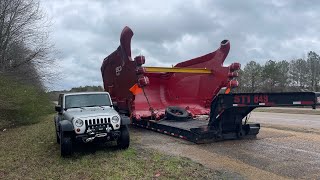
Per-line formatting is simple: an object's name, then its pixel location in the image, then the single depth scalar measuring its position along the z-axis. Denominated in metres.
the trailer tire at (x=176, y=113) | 7.95
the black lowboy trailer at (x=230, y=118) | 5.71
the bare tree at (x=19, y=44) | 15.82
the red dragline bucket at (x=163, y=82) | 8.12
